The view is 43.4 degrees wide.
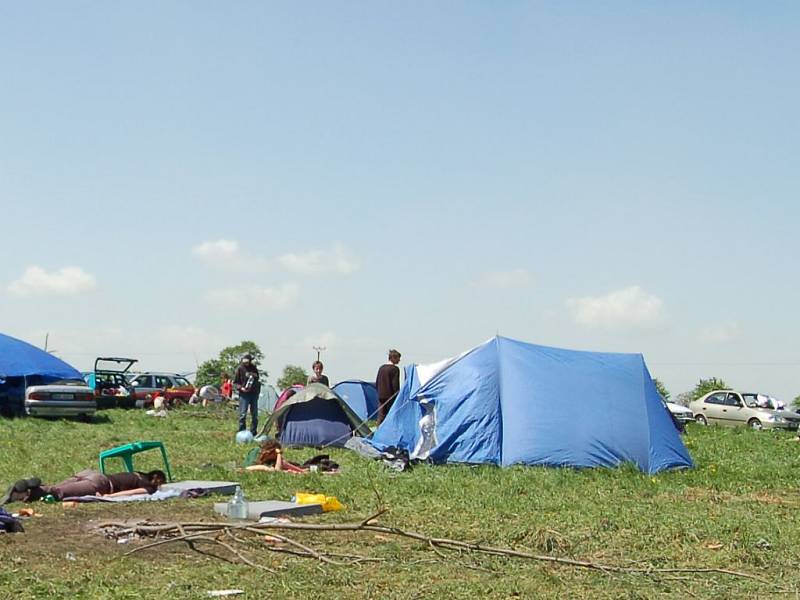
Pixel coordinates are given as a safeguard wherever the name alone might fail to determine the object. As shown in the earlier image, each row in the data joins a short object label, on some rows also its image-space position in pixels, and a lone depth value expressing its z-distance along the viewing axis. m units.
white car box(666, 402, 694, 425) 32.12
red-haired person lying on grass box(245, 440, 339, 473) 13.37
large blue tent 14.20
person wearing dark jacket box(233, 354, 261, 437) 19.41
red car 30.56
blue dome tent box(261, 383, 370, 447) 17.28
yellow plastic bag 10.00
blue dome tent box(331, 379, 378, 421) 23.61
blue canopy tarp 23.43
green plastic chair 11.80
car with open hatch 28.45
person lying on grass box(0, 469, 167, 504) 10.16
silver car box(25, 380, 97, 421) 22.28
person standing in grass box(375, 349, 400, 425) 17.77
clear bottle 9.31
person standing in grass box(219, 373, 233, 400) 33.00
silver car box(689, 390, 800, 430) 30.05
